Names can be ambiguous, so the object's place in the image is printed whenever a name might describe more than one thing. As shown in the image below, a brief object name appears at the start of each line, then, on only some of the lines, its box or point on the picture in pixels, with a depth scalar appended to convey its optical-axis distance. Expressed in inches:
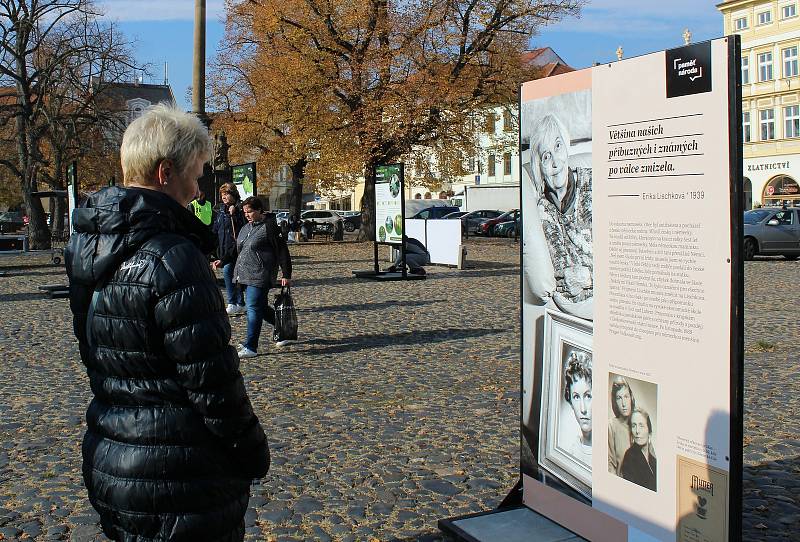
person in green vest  546.0
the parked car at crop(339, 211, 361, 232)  2242.9
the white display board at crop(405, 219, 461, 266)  890.4
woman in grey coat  378.6
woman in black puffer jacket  96.6
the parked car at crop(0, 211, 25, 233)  1697.8
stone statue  1087.0
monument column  678.5
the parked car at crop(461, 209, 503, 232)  1946.4
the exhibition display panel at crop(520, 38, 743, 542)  122.3
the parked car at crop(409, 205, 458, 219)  1860.7
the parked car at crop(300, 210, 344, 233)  1654.3
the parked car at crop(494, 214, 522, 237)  1772.1
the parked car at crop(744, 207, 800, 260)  1005.2
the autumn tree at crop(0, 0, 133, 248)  1124.5
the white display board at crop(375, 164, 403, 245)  730.2
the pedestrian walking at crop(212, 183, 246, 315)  495.2
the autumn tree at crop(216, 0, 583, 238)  1269.7
